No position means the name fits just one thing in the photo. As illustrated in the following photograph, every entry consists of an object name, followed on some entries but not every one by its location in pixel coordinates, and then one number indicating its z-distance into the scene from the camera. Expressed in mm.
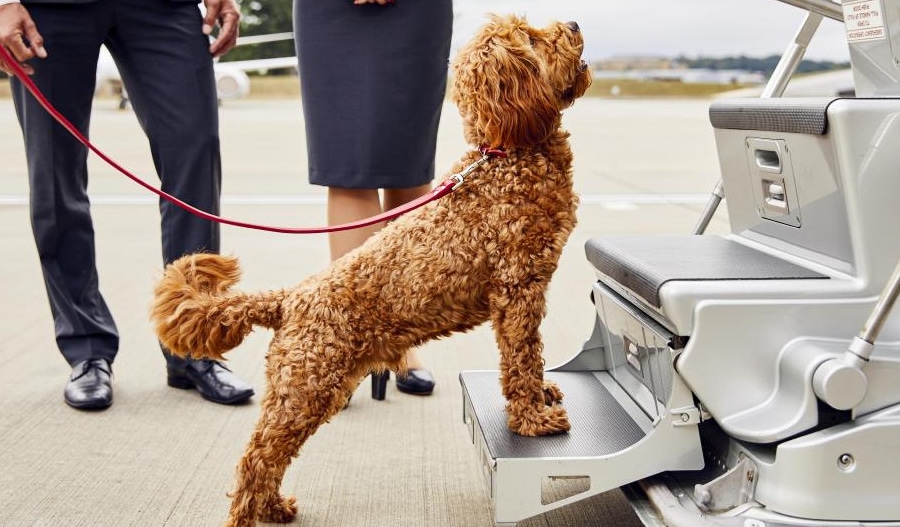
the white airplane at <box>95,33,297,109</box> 21605
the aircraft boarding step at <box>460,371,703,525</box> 1847
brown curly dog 1960
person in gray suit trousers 2771
